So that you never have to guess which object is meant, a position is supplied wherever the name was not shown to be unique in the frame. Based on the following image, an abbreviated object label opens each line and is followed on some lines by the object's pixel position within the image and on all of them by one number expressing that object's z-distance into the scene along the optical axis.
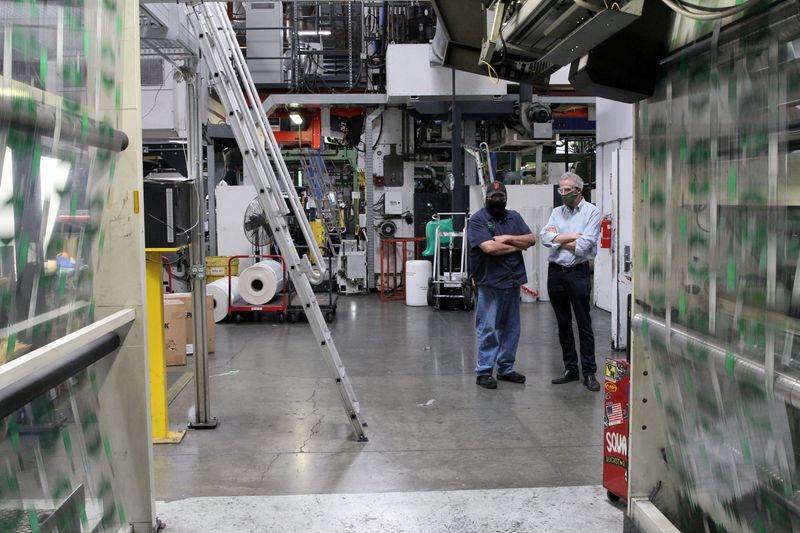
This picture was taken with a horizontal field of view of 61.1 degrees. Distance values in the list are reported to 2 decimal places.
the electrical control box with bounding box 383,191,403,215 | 11.45
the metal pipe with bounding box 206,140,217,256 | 11.01
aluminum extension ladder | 3.88
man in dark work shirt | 5.32
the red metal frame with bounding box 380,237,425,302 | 10.73
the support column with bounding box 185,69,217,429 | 4.40
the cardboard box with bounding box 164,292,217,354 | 6.41
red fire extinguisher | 7.32
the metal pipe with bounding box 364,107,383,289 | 11.30
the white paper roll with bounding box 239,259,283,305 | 8.55
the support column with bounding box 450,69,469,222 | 9.95
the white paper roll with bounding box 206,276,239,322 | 8.55
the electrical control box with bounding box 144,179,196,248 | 4.12
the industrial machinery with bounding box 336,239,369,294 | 11.12
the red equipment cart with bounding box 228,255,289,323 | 8.55
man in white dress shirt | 5.18
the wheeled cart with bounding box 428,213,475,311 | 9.46
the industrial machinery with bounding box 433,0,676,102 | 2.07
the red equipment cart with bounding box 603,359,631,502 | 3.09
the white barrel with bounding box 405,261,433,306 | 9.91
